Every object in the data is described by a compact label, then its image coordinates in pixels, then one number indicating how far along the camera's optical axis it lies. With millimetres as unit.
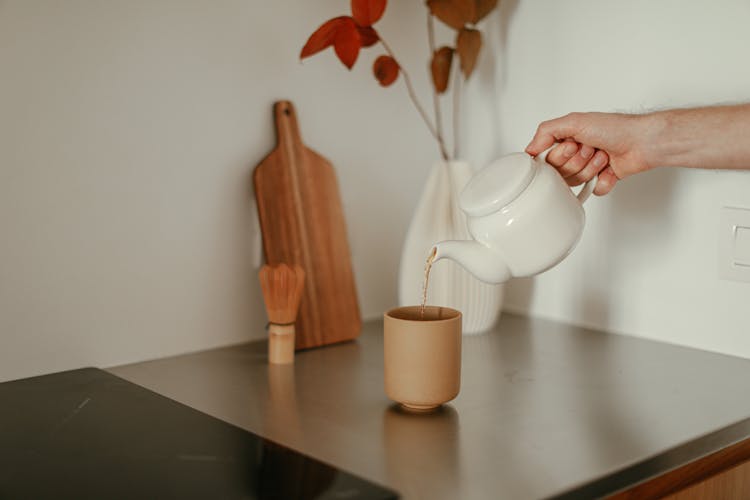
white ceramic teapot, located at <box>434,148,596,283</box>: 1039
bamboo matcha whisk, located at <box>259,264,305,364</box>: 1217
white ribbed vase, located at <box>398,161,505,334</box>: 1376
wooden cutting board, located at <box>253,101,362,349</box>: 1323
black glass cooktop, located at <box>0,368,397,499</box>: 808
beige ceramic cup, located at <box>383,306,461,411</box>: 1010
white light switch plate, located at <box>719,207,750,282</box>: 1234
